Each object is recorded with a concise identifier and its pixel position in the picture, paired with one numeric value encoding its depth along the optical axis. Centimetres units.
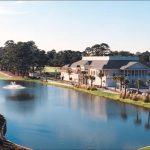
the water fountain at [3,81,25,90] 10423
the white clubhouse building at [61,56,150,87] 10375
